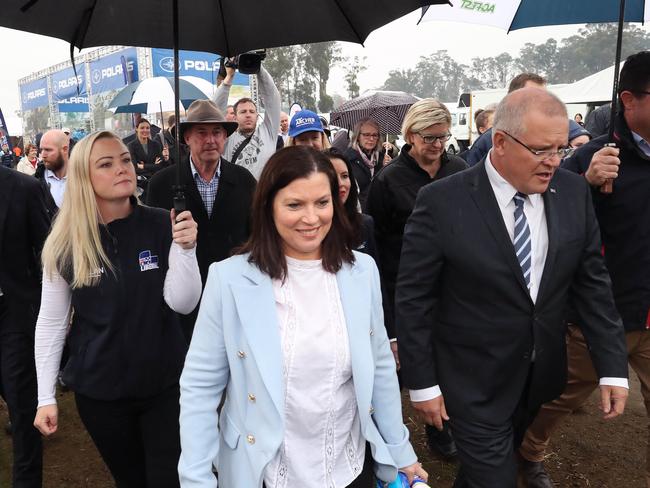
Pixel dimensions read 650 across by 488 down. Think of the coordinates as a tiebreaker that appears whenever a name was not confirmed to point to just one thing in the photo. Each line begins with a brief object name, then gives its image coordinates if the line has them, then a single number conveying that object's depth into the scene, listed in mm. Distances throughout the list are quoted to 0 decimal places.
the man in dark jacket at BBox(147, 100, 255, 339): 3520
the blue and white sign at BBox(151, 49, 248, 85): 19605
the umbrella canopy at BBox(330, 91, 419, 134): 8547
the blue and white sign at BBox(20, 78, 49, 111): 32625
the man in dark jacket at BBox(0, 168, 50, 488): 2908
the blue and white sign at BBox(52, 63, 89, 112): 26359
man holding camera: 4170
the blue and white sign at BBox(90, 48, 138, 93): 21094
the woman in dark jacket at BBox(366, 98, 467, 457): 3703
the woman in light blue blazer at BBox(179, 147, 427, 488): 1765
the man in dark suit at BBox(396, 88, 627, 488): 2244
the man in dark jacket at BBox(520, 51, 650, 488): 2803
